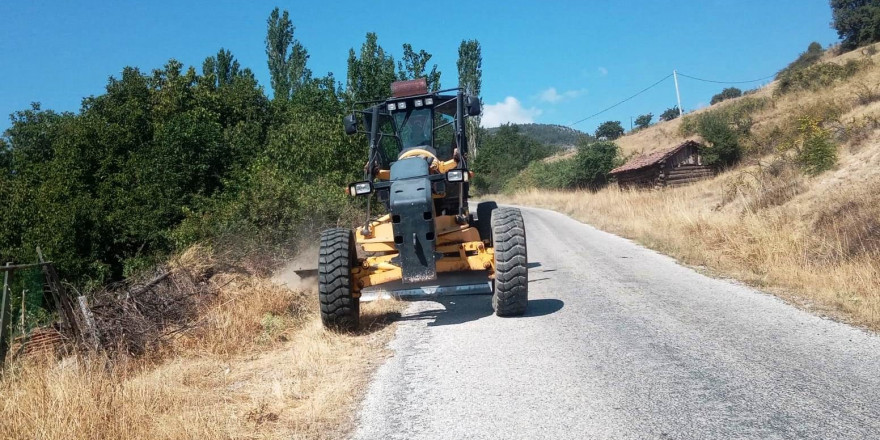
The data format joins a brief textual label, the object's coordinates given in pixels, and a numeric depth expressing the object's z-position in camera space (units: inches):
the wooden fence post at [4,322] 201.3
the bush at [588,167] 1849.2
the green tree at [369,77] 789.9
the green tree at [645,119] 3929.6
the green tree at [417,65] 834.8
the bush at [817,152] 646.5
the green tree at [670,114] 3645.4
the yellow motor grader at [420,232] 282.2
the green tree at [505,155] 2669.8
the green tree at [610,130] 3801.7
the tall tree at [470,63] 2279.8
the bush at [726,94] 3435.0
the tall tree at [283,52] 1955.0
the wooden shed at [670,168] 1469.0
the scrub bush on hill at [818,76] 1614.2
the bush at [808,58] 2663.6
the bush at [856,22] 2283.5
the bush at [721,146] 1494.0
